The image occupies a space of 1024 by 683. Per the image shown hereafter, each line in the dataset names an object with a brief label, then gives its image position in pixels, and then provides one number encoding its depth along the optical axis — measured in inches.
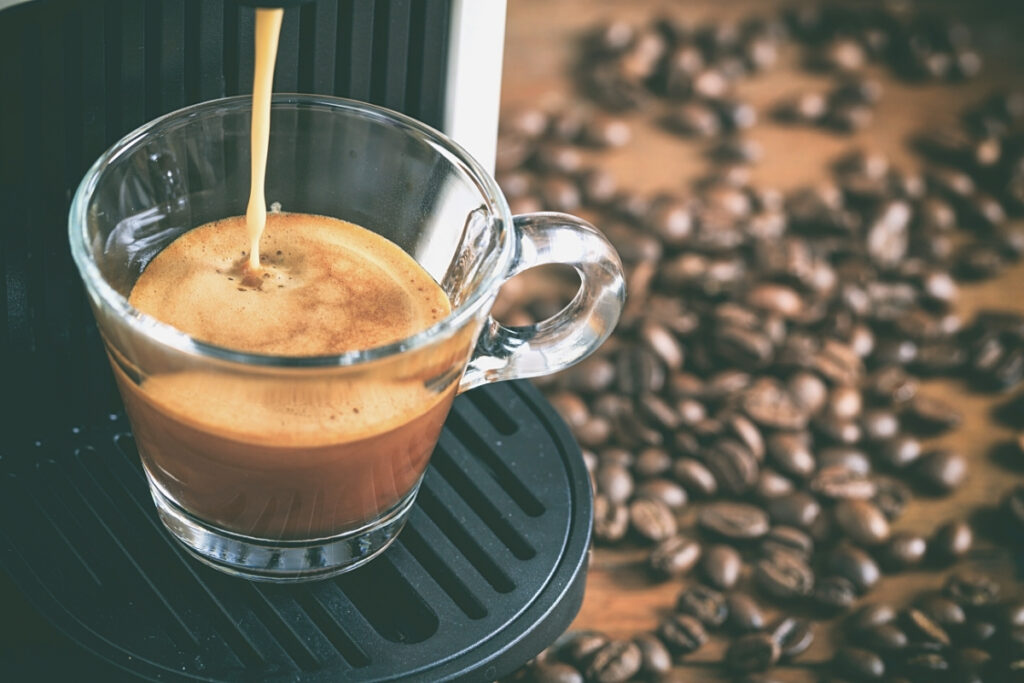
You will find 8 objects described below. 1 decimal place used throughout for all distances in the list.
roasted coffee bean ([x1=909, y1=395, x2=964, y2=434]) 19.6
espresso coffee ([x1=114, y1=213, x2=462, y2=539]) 14.8
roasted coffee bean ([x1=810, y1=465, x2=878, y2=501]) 19.0
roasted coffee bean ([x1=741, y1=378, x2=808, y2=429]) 19.4
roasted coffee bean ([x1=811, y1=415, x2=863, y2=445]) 19.5
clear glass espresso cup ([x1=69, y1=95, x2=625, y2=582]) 14.8
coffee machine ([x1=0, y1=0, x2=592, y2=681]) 15.3
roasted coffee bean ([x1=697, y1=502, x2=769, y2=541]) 18.7
